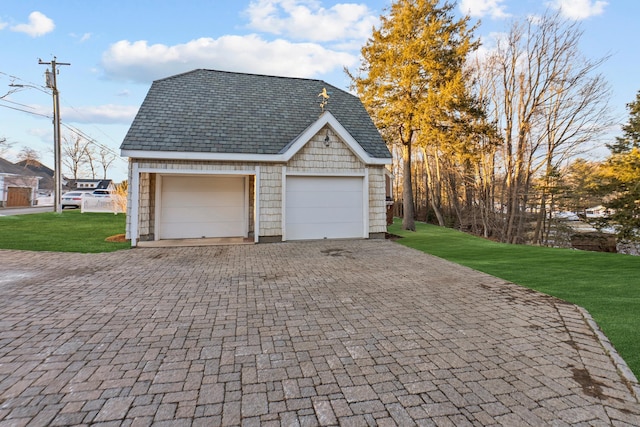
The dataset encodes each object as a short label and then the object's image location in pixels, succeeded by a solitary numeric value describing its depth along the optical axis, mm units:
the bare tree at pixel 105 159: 48000
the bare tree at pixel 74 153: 43750
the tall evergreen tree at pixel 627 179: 9867
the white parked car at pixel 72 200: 25000
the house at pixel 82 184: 45281
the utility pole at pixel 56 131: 19267
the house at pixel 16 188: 29812
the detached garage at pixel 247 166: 10172
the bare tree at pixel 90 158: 46281
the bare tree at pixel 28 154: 41916
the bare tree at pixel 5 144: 24688
